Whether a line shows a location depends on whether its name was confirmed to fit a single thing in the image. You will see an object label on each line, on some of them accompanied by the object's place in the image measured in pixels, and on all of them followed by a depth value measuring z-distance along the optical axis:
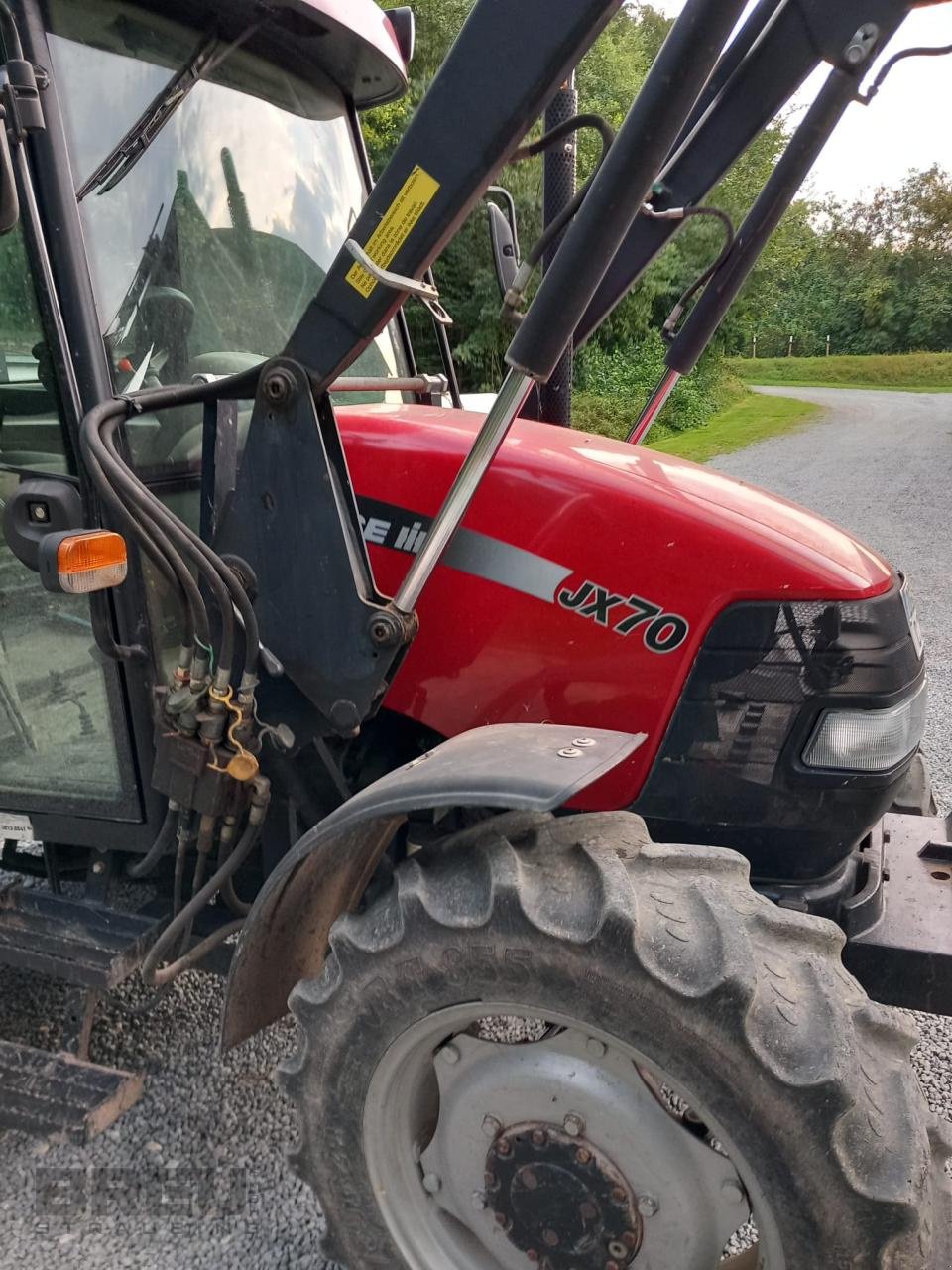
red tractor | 1.54
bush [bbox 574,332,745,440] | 16.98
